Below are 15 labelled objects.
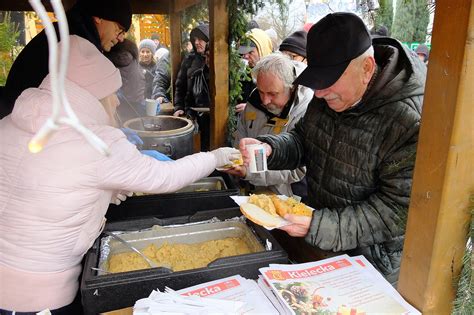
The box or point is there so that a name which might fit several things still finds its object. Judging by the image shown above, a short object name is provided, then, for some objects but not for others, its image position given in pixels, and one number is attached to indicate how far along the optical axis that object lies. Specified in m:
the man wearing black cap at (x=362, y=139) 1.49
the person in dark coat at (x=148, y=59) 6.55
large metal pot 2.81
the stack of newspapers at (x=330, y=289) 1.19
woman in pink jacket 1.34
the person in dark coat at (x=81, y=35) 2.29
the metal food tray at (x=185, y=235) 1.64
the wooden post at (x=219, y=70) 2.83
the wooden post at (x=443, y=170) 0.99
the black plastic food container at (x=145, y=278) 1.25
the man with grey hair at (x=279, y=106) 2.63
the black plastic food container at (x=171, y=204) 2.05
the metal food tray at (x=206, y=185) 2.44
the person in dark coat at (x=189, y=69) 4.52
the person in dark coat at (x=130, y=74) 4.47
